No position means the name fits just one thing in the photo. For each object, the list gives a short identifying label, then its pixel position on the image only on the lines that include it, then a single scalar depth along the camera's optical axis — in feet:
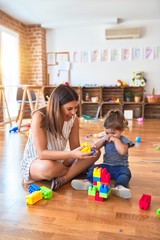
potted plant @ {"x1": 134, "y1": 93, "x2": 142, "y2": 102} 16.97
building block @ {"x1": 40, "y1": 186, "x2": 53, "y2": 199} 4.46
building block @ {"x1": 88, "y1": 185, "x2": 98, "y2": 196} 4.45
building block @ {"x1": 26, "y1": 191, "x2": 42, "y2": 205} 4.24
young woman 4.51
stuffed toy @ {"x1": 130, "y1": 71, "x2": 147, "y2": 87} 16.93
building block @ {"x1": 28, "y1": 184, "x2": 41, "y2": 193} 4.58
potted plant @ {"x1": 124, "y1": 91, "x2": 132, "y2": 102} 17.33
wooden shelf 17.33
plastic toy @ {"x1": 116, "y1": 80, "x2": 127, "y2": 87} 17.03
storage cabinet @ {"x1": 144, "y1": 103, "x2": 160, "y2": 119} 17.62
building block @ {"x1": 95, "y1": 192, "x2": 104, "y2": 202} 4.37
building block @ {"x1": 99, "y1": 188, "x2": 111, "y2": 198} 4.32
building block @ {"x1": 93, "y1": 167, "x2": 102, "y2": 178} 4.48
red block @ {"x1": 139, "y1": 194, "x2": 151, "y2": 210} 4.05
